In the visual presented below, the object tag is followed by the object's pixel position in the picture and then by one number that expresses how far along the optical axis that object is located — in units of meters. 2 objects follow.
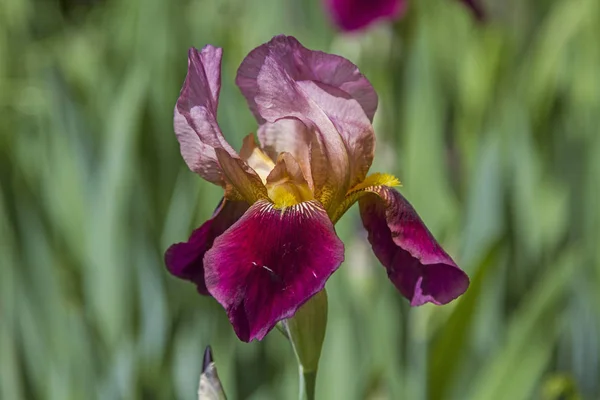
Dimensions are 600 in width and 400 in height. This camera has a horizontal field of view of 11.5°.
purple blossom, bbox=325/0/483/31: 1.65
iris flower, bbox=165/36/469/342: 0.98
